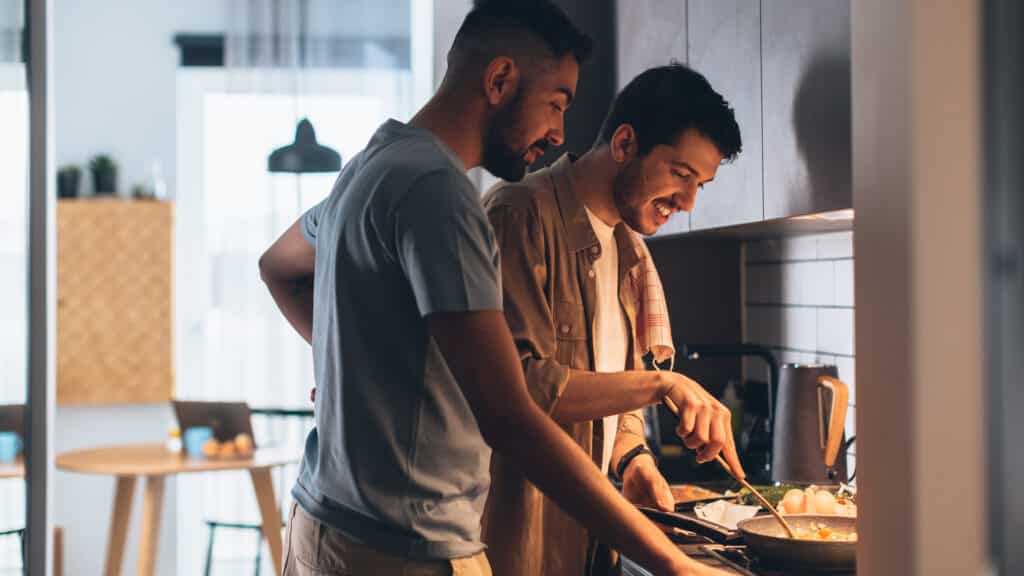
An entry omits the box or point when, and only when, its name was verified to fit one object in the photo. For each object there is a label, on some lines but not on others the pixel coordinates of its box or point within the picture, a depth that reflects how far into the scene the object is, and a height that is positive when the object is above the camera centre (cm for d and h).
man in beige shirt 179 +3
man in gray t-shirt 125 -12
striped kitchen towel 212 -5
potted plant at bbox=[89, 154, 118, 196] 516 +53
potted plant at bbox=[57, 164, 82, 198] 514 +50
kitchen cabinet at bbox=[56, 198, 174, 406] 515 -5
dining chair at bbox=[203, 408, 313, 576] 509 -66
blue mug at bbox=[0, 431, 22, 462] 197 -27
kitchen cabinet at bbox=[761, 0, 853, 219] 163 +28
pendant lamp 431 +50
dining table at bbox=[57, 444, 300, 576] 442 -77
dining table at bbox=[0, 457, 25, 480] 199 -31
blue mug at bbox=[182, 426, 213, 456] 454 -60
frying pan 153 -37
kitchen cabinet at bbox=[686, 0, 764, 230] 201 +38
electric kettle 219 -29
